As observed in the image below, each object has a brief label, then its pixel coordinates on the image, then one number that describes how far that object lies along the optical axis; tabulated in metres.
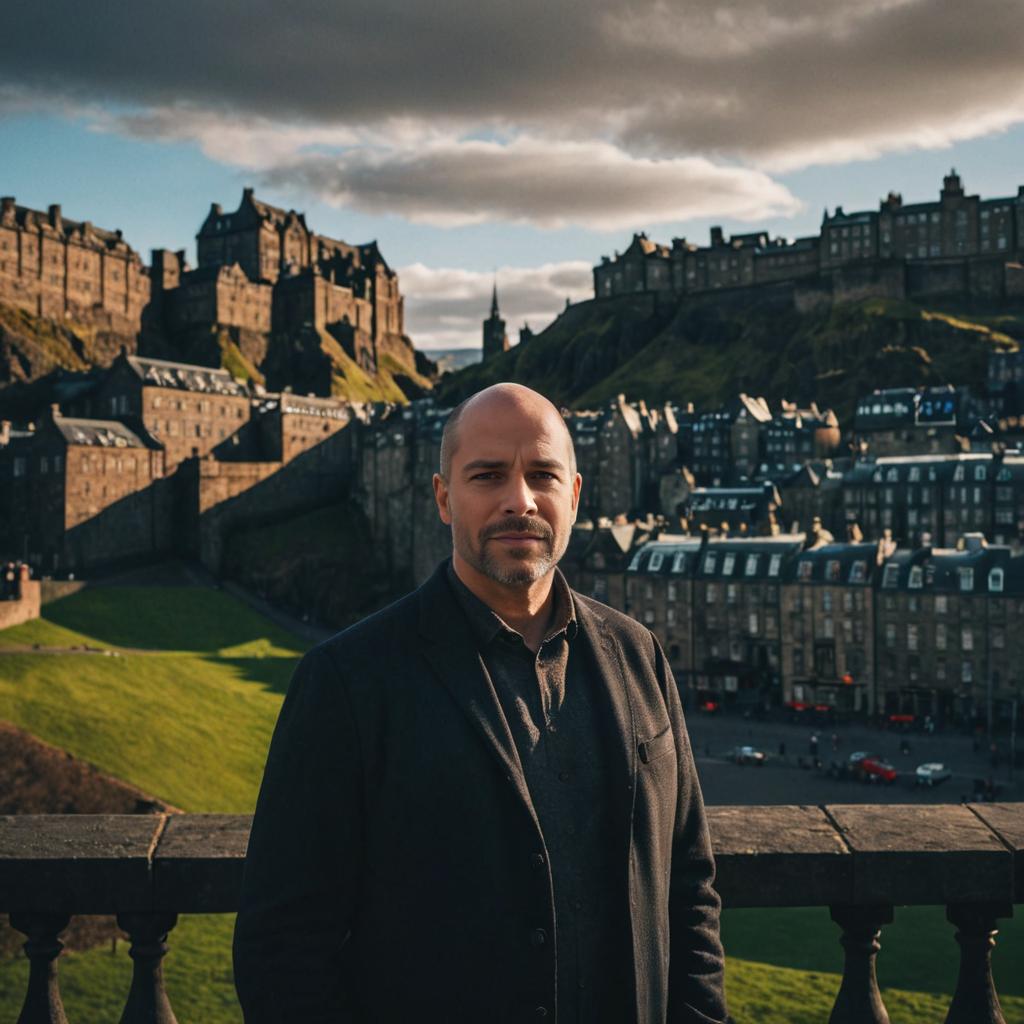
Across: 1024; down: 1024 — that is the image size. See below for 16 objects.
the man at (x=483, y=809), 3.11
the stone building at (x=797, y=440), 79.44
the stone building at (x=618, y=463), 77.31
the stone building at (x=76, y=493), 66.69
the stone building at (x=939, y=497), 62.81
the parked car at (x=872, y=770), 40.25
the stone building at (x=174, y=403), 73.19
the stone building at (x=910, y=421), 76.37
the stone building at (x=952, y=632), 48.75
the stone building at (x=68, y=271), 95.62
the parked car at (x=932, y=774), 39.31
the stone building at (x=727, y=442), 82.06
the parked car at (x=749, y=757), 43.41
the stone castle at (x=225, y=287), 98.56
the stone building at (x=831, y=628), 52.06
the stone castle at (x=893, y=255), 110.56
